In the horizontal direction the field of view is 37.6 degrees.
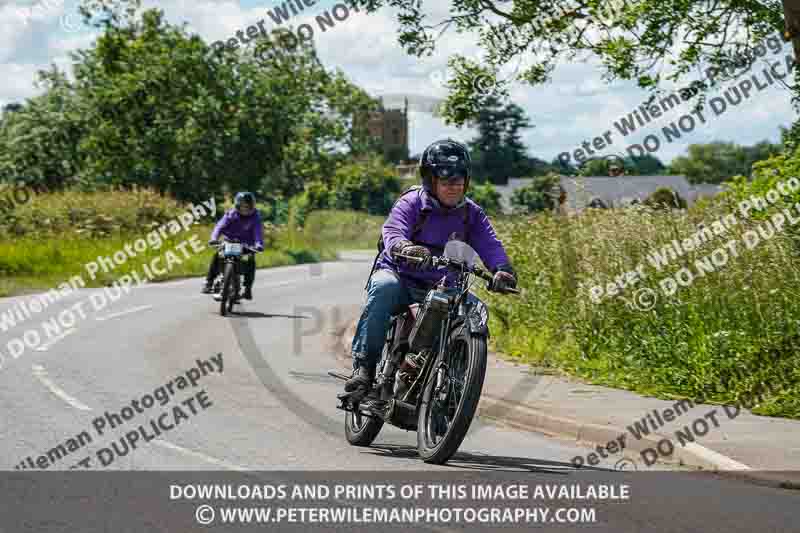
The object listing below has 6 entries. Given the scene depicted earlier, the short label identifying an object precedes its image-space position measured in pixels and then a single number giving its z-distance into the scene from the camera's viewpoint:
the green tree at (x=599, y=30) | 14.99
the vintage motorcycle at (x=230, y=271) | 20.31
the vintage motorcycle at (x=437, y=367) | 7.37
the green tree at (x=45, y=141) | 61.53
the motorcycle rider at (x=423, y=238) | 8.09
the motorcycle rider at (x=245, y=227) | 20.50
